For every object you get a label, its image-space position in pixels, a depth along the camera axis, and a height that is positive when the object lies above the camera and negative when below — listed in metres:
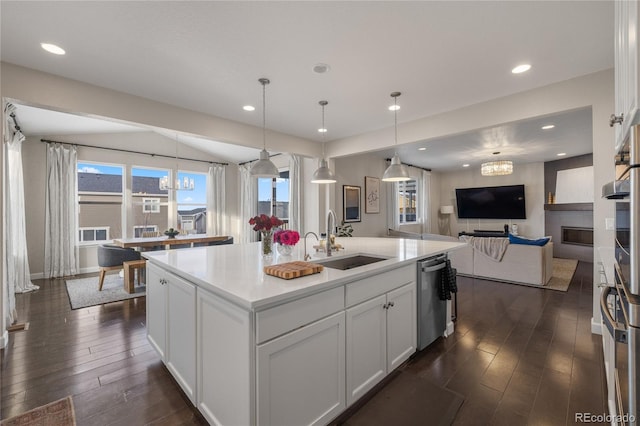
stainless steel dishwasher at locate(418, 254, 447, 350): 2.32 -0.82
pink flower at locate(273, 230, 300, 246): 2.14 -0.20
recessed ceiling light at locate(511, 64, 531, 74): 2.59 +1.38
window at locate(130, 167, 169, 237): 6.32 +0.28
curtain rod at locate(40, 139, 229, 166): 5.28 +1.39
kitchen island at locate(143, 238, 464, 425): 1.26 -0.69
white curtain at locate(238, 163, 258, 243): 7.67 +0.29
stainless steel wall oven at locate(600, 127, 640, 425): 0.75 -0.25
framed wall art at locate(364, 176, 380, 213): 6.40 +0.41
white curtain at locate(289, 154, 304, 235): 5.88 +0.36
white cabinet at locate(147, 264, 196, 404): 1.67 -0.78
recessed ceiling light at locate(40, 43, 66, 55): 2.23 +1.39
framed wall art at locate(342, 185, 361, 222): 5.88 +0.19
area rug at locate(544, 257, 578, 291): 4.31 -1.20
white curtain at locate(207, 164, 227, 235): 7.56 +0.33
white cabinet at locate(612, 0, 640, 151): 0.81 +0.54
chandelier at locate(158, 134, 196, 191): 5.70 +0.60
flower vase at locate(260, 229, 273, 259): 2.21 -0.25
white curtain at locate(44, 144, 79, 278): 5.08 -0.01
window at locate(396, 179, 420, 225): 7.85 +0.27
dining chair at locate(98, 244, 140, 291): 4.19 -0.70
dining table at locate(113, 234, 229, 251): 4.46 -0.50
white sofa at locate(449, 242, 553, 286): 4.27 -0.91
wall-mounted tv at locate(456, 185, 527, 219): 7.62 +0.24
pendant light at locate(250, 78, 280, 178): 2.89 +0.48
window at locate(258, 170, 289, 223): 6.71 +0.42
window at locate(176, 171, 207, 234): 7.13 +0.19
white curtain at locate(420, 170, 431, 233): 8.38 +0.30
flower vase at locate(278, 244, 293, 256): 2.28 -0.32
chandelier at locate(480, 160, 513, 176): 6.14 +0.98
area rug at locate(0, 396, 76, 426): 1.63 -1.26
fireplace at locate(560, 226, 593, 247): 6.33 -0.62
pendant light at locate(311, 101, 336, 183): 3.37 +0.46
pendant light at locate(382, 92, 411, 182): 3.12 +0.46
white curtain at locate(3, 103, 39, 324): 3.76 +0.05
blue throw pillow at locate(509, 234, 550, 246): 4.43 -0.51
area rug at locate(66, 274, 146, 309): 3.75 -1.22
